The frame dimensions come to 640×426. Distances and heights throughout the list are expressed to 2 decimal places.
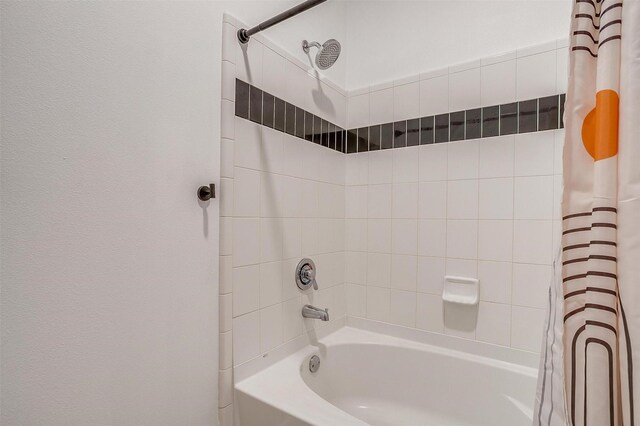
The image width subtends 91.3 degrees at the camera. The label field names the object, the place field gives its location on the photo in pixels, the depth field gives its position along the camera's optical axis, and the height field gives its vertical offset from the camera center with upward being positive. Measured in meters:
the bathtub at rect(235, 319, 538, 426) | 1.18 -0.75
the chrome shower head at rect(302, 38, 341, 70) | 1.37 +0.71
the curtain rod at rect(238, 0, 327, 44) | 1.01 +0.66
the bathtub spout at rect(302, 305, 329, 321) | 1.46 -0.48
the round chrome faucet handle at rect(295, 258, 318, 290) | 1.48 -0.30
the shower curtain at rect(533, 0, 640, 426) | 0.49 -0.04
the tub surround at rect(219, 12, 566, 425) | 1.22 +0.05
